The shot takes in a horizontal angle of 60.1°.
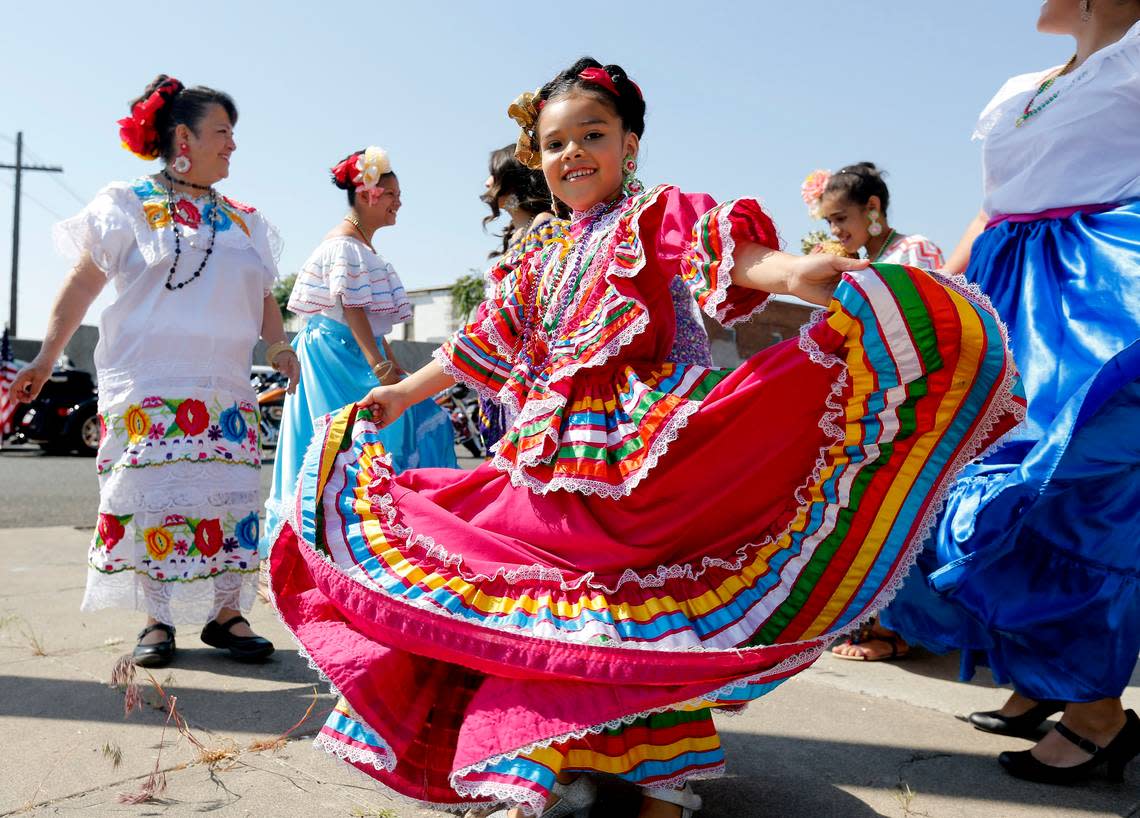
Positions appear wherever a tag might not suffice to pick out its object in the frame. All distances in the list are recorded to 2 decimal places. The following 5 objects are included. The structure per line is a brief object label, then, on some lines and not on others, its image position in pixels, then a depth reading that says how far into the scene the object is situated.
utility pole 23.16
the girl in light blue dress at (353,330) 4.09
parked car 12.27
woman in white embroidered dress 3.38
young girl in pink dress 1.79
